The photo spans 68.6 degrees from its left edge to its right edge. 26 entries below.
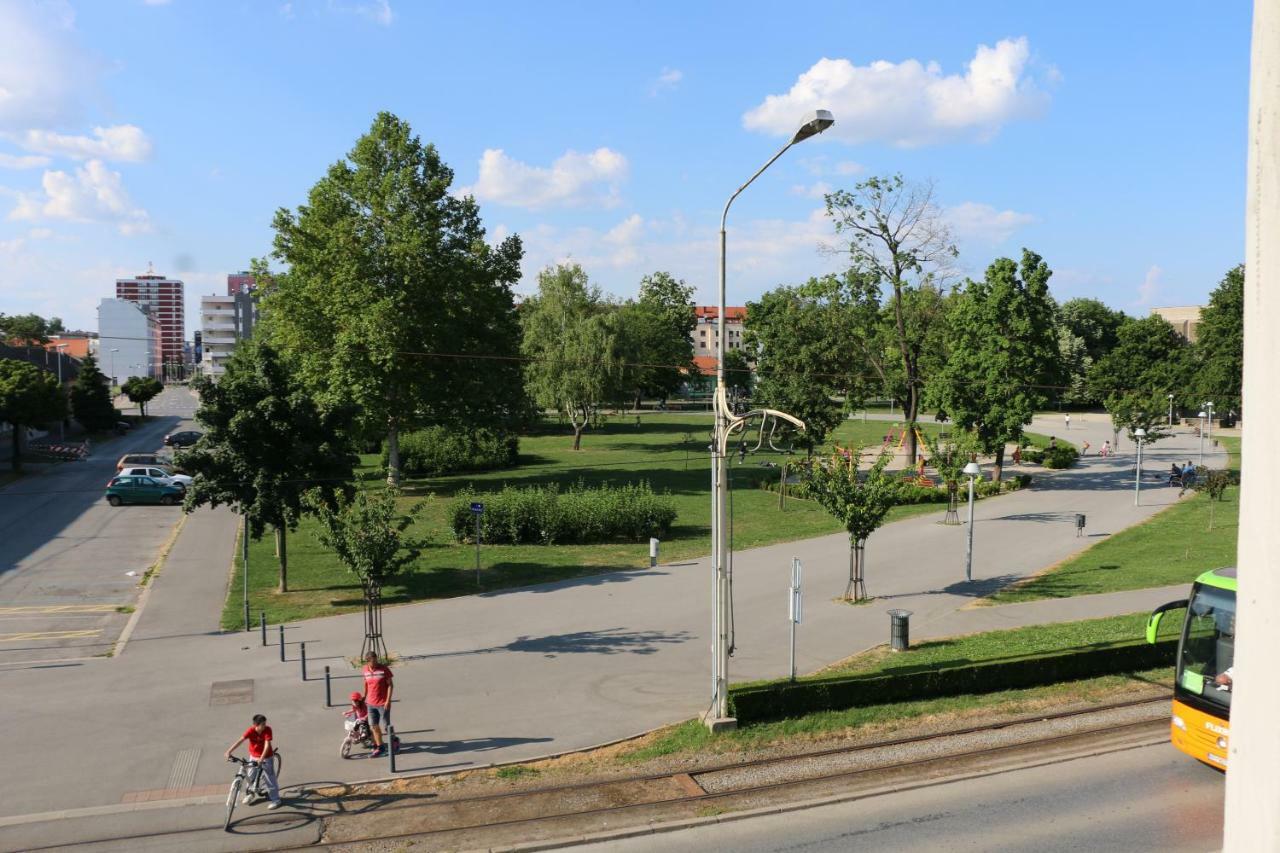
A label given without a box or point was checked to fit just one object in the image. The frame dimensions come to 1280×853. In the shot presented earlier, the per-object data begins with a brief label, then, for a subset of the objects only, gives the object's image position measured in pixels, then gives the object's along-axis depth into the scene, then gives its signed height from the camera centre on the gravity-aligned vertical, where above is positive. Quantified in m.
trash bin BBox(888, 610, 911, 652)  18.94 -4.50
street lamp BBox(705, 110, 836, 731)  13.70 -2.23
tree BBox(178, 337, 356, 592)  23.70 -1.19
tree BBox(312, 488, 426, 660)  19.44 -2.91
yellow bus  12.12 -3.45
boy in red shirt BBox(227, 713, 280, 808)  12.27 -4.49
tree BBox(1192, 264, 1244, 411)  74.19 +5.44
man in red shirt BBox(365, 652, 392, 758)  14.23 -4.43
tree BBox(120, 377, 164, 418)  88.88 +1.39
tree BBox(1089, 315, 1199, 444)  84.00 +4.67
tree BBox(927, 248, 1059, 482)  43.03 +2.57
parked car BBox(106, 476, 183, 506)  40.12 -3.77
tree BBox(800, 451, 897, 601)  23.28 -2.21
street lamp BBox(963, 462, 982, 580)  26.11 -2.02
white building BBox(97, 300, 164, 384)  168.88 +11.65
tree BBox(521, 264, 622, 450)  64.06 +3.13
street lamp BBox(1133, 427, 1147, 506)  40.69 -1.31
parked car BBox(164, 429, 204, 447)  59.02 -2.21
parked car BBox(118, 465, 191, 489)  40.66 -3.04
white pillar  3.72 -0.32
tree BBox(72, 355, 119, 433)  68.81 +0.07
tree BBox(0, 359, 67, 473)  46.19 +0.27
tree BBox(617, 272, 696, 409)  69.24 +7.42
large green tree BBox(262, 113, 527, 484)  38.97 +4.74
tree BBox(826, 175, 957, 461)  47.56 +5.49
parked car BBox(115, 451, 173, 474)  46.94 -2.78
